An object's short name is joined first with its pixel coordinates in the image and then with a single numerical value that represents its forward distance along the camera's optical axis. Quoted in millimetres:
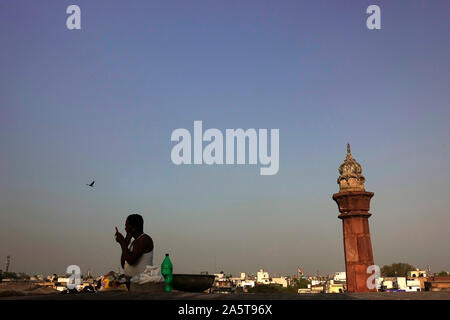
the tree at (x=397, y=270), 154750
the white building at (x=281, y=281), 186900
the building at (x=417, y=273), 134800
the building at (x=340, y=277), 140375
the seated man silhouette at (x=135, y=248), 6797
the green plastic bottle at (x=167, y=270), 7004
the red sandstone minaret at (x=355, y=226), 12625
